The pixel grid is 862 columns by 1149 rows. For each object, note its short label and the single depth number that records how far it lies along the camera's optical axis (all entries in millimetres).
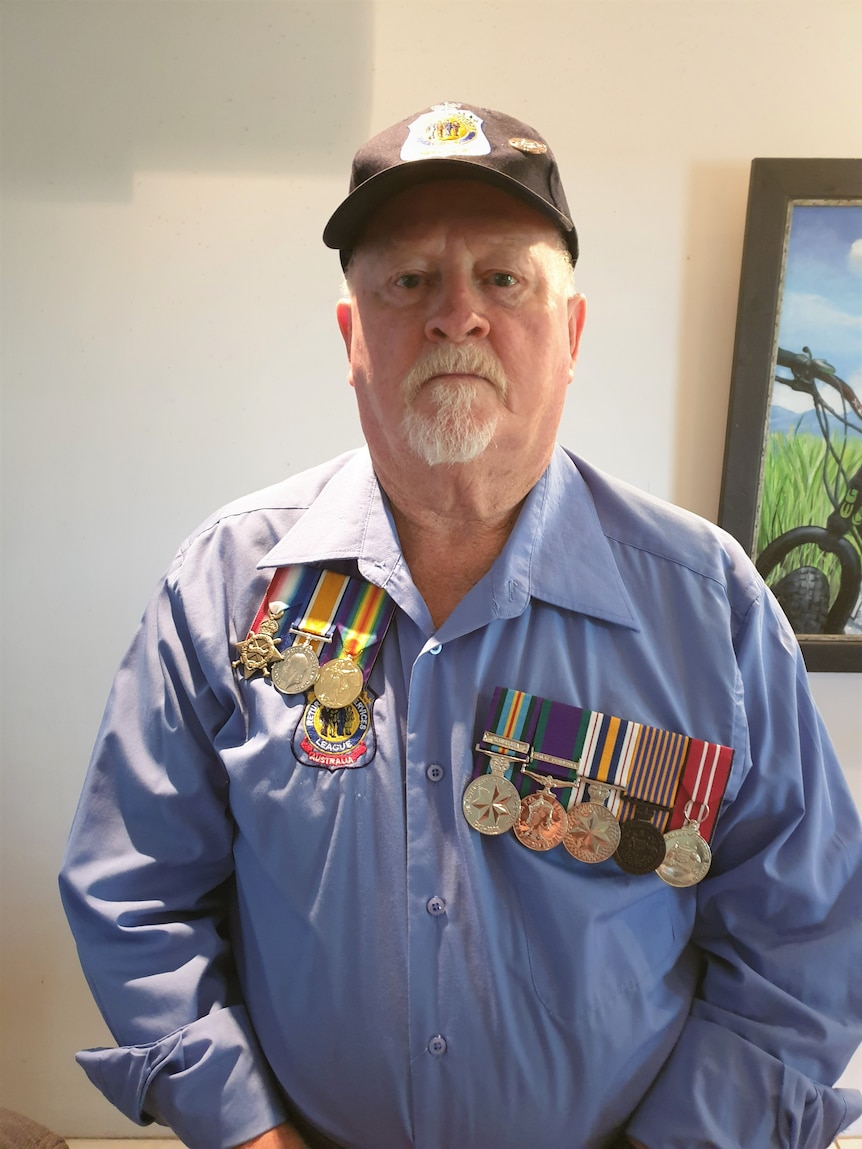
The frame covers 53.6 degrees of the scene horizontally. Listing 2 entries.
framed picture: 1566
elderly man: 969
